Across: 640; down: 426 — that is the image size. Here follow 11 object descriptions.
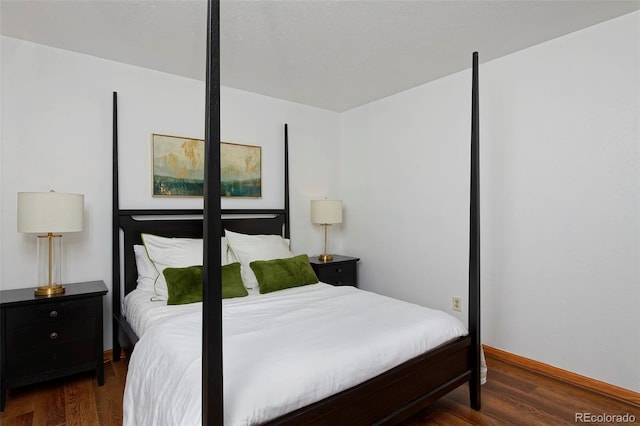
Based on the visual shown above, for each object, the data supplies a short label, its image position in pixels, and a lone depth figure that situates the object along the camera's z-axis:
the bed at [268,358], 1.11
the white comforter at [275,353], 1.28
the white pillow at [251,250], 2.84
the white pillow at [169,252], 2.64
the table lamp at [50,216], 2.16
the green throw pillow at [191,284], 2.32
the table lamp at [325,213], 3.71
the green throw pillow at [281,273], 2.72
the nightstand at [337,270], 3.52
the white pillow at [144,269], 2.67
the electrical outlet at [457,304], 3.05
